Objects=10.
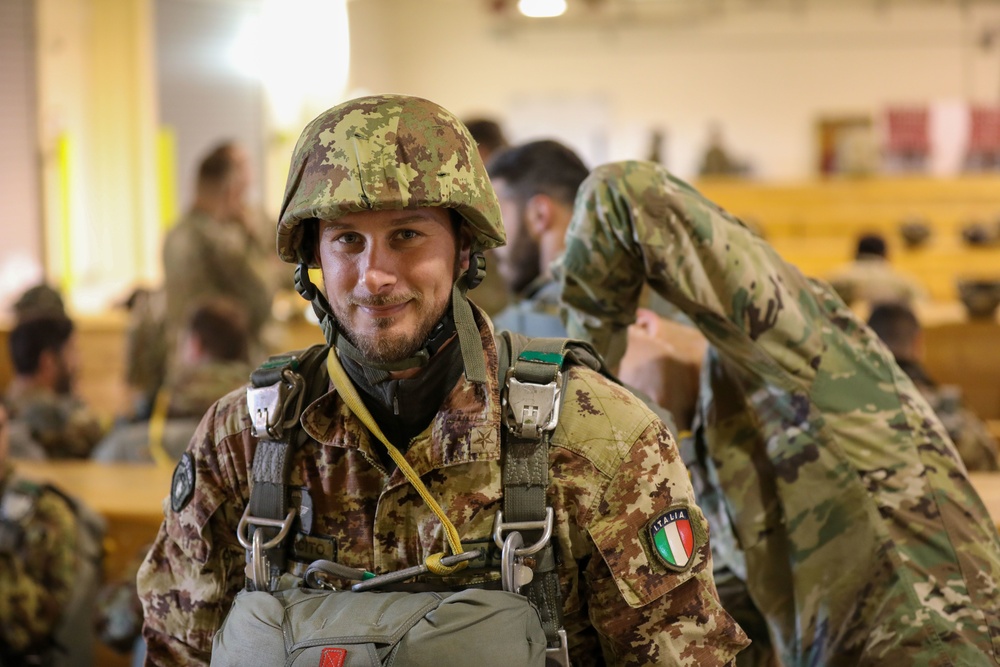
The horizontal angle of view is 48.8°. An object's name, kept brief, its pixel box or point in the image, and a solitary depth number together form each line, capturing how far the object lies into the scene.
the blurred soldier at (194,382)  3.59
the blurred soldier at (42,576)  2.62
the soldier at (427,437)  1.42
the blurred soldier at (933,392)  3.33
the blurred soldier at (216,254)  4.93
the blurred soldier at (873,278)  5.95
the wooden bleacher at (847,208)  10.32
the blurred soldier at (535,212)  2.68
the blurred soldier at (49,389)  3.90
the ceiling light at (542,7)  3.39
